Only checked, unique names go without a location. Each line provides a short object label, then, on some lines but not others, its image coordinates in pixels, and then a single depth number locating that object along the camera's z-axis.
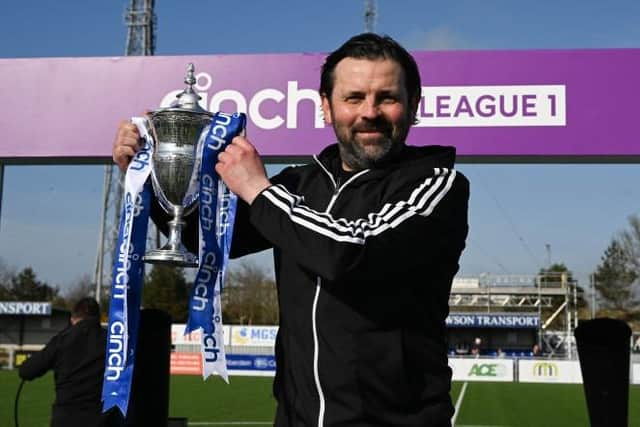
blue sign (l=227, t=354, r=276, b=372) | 33.09
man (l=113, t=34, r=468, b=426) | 2.14
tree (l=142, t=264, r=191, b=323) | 53.09
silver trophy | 2.80
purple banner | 5.10
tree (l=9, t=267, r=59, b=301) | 68.81
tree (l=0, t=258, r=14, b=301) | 64.98
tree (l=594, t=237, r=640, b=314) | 58.06
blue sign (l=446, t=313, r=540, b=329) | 43.81
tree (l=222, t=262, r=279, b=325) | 58.28
